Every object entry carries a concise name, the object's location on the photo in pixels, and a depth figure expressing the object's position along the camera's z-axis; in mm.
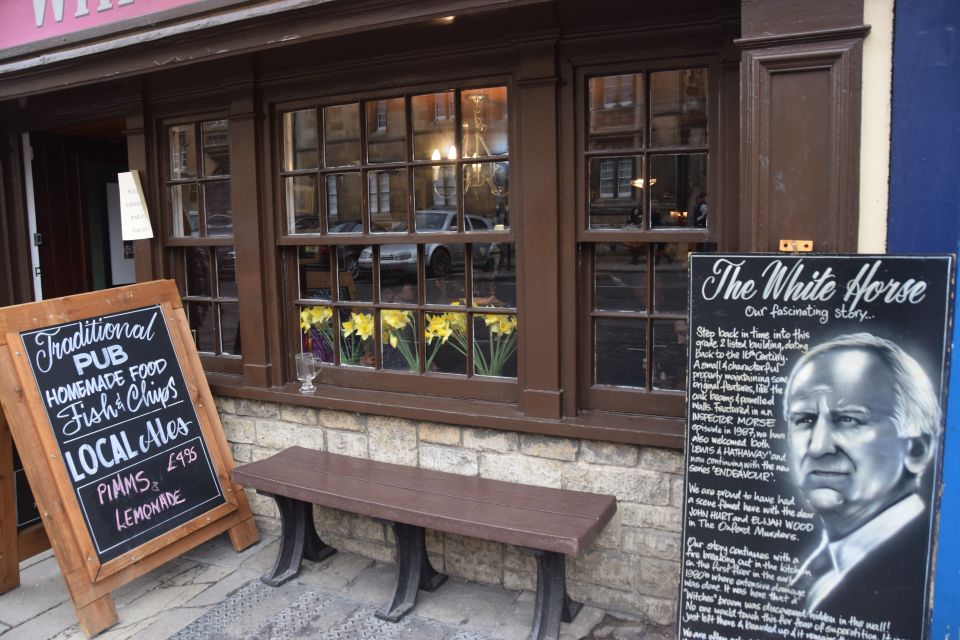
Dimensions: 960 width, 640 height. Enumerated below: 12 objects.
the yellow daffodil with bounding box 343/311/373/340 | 4336
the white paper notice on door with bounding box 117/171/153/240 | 4863
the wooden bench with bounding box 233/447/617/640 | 3180
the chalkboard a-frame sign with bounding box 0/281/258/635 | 3484
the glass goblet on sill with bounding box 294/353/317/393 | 4379
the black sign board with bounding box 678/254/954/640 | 2336
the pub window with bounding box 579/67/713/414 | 3418
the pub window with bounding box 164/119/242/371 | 4762
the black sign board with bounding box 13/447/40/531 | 4012
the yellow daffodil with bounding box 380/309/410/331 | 4223
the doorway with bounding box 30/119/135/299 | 5801
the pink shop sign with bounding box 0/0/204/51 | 4277
